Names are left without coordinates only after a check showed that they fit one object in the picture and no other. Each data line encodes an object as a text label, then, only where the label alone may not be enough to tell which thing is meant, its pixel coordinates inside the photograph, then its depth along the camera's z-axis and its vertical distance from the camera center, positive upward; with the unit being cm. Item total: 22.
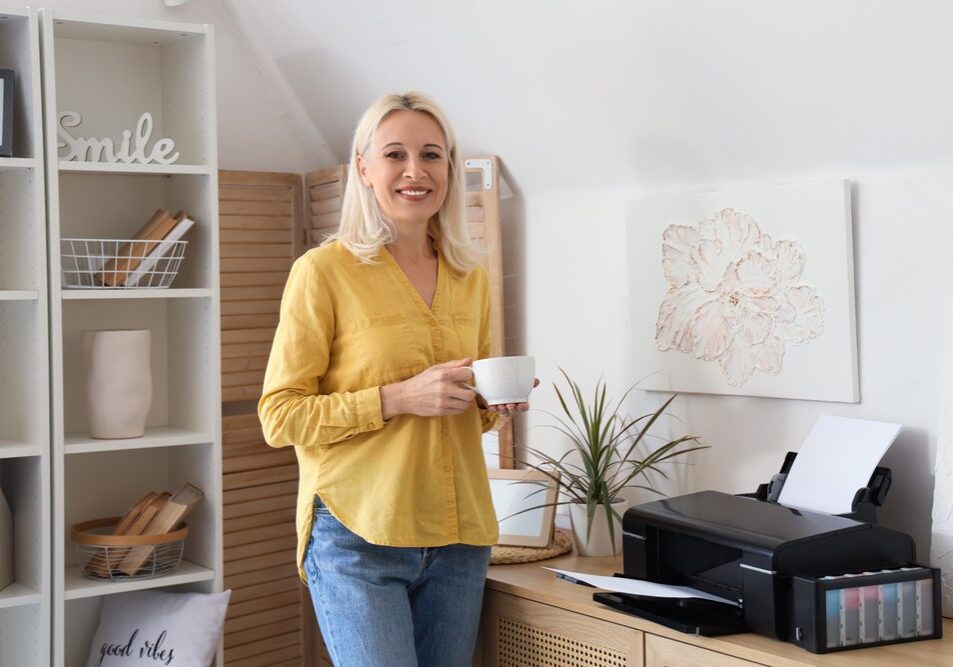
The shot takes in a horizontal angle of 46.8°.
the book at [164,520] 272 -44
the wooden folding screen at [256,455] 328 -34
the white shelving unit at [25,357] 256 -3
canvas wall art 230 +9
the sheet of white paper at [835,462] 215 -26
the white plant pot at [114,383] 270 -9
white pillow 271 -72
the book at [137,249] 273 +24
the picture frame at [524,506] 267 -42
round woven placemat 259 -51
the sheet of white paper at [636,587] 211 -50
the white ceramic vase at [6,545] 265 -48
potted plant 261 -31
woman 200 -14
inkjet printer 189 -44
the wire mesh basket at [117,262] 273 +21
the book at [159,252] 273 +23
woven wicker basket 269 -52
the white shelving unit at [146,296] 276 +12
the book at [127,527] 270 -46
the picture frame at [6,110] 254 +55
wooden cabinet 189 -57
